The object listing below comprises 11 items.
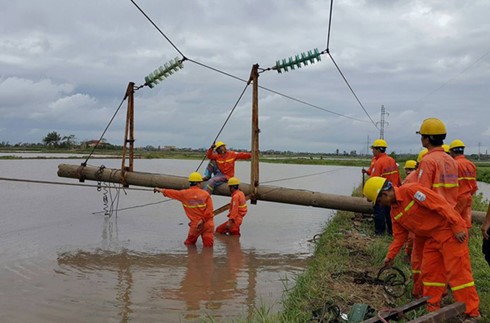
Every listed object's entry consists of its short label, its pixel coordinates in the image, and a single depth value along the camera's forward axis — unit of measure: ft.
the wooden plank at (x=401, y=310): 13.67
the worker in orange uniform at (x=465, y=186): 20.77
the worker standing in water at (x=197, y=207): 31.06
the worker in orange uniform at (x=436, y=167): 16.57
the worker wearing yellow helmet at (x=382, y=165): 29.40
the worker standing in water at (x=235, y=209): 34.63
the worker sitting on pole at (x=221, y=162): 36.19
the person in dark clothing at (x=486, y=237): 15.31
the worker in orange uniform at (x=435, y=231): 14.82
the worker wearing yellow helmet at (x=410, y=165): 30.96
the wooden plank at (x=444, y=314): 13.39
